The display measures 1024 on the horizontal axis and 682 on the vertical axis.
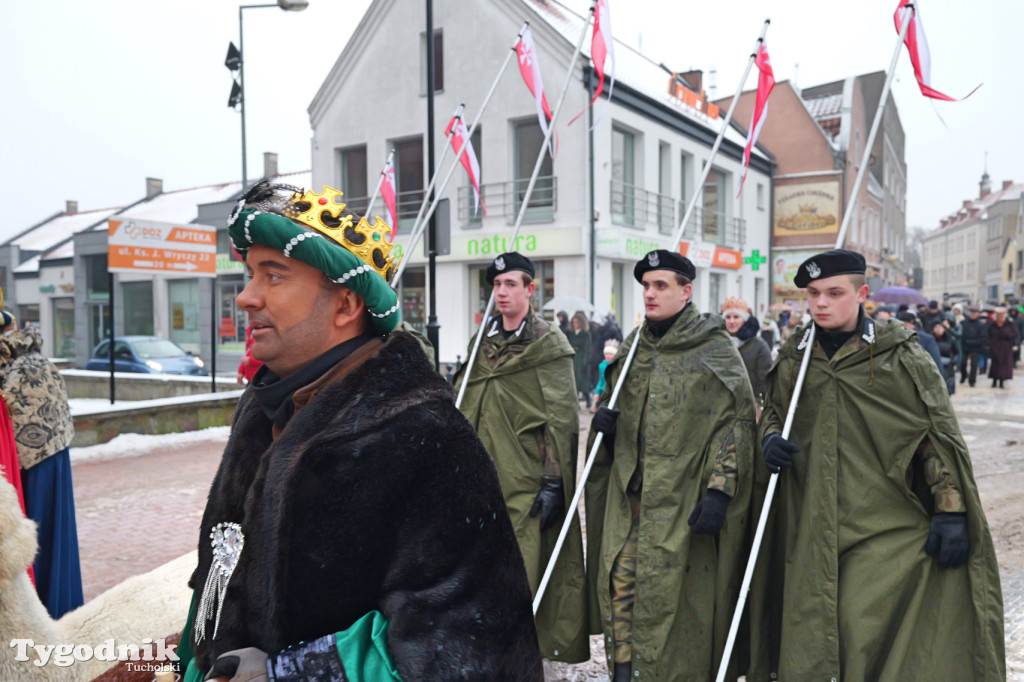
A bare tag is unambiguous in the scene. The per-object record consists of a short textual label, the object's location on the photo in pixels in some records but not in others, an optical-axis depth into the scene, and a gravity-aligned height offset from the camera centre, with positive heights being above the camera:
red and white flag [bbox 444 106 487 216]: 7.20 +1.98
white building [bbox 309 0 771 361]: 18.30 +4.62
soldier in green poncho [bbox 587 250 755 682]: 3.27 -0.82
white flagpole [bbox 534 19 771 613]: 3.60 -0.83
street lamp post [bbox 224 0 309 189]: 16.19 +5.40
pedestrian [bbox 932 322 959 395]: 12.70 -0.46
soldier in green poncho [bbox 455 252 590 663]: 3.80 -0.62
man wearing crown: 1.28 -0.35
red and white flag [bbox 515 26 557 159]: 6.82 +2.37
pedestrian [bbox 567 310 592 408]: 13.41 -0.39
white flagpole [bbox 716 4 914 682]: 3.08 -0.84
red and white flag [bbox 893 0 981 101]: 3.96 +1.47
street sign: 10.95 +1.07
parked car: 16.34 -0.95
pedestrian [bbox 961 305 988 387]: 17.41 -0.44
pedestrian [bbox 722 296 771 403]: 6.20 -0.18
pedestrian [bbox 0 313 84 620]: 3.30 -0.63
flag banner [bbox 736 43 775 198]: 4.75 +1.52
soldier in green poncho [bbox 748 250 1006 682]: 2.86 -0.83
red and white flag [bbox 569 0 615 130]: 5.52 +2.22
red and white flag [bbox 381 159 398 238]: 10.63 +1.85
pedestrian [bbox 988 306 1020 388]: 16.80 -0.56
